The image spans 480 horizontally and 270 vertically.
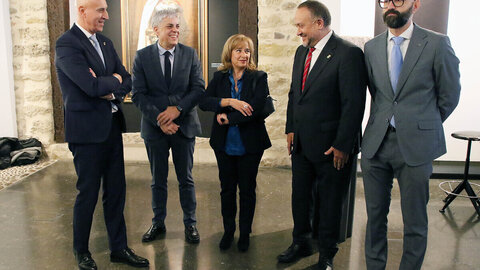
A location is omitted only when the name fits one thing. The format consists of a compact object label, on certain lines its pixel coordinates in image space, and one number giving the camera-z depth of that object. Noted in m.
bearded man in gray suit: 2.29
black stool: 3.96
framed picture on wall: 6.31
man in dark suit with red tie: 2.60
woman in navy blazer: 2.98
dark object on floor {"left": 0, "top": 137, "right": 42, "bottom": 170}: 5.68
